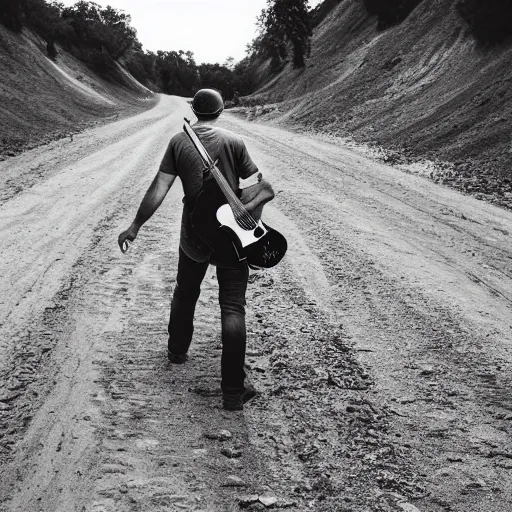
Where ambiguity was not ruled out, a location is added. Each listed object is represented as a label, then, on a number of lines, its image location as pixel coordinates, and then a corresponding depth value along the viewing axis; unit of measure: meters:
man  3.69
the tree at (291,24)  39.81
